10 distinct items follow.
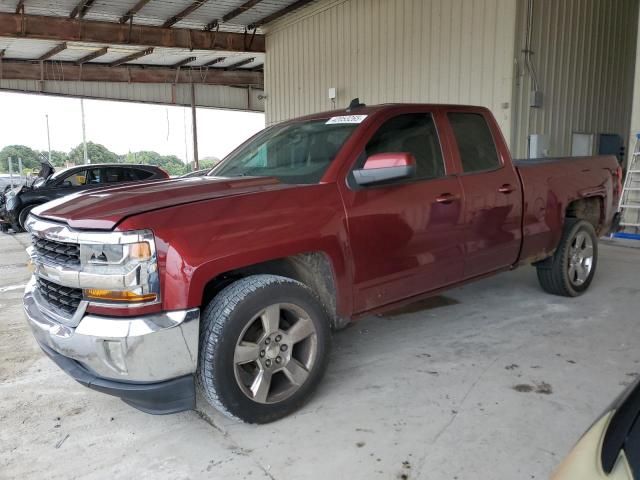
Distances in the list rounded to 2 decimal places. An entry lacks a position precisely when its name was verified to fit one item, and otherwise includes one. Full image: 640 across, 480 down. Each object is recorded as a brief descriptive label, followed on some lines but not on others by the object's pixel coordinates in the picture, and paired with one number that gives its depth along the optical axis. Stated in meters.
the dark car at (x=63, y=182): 10.95
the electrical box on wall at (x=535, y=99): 8.78
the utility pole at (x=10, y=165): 18.05
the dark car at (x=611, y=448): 1.11
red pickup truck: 2.39
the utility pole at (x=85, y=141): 28.02
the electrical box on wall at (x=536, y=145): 8.92
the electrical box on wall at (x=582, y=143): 10.08
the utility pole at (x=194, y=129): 18.98
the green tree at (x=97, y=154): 35.59
